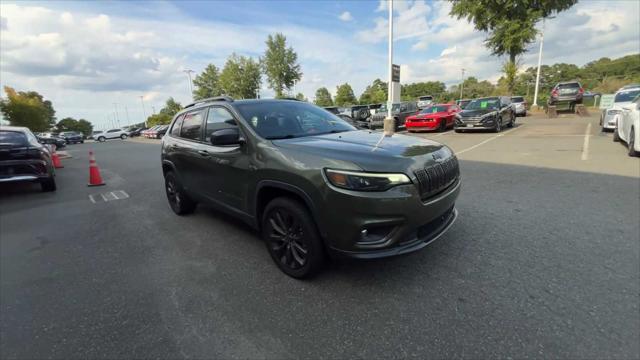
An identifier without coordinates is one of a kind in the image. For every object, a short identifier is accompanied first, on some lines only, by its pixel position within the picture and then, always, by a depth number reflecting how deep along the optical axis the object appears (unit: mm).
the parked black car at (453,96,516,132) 13594
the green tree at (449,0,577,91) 26047
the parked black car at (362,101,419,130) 18261
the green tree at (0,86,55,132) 39094
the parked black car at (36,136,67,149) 29412
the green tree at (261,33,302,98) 41281
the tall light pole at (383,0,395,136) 15133
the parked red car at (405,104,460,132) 15314
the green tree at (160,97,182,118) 76875
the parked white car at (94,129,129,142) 45219
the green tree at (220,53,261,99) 47062
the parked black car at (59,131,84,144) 40688
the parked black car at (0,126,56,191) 6500
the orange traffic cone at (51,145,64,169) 12651
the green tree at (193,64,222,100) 55031
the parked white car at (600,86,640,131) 11109
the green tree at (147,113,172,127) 62375
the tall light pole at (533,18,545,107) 29023
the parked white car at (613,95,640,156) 6828
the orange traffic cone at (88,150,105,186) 8039
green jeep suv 2352
